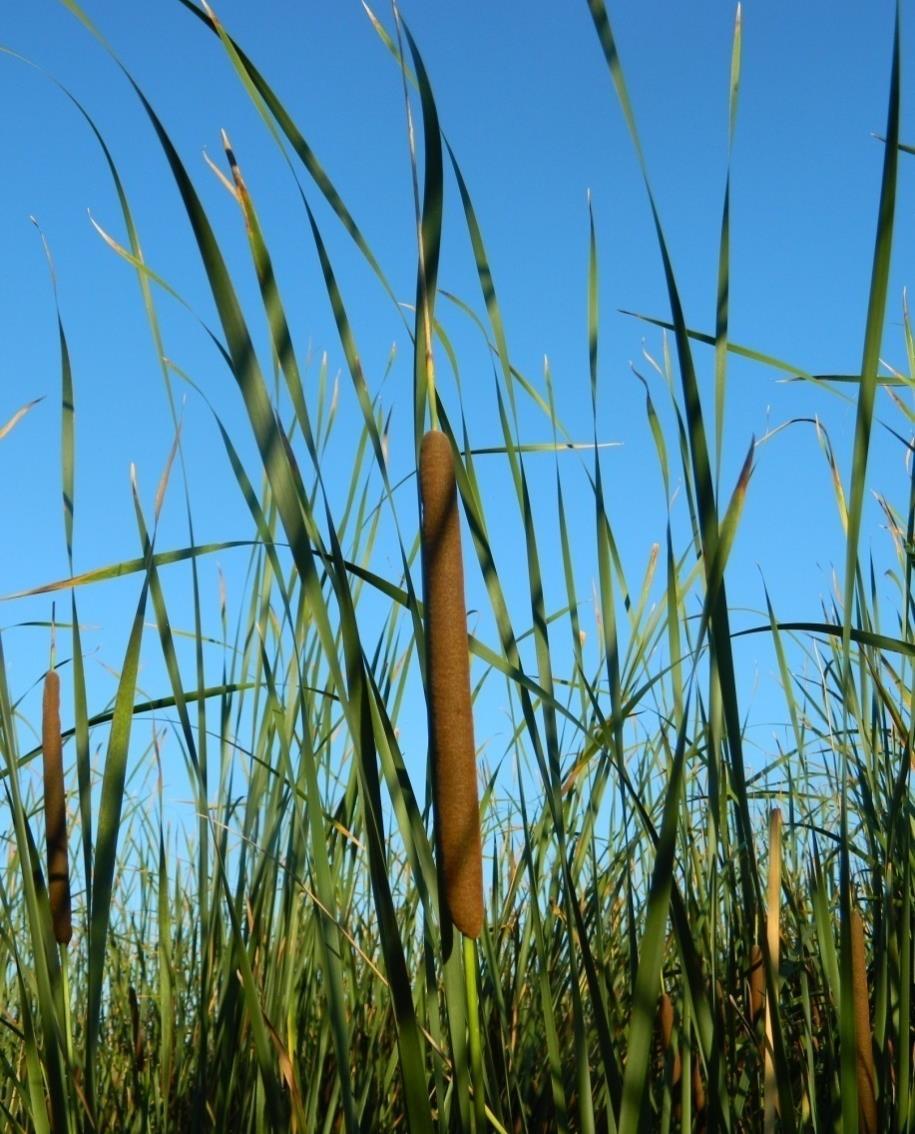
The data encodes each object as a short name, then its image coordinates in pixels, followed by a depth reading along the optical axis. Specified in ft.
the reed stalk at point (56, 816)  4.00
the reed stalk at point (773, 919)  3.24
